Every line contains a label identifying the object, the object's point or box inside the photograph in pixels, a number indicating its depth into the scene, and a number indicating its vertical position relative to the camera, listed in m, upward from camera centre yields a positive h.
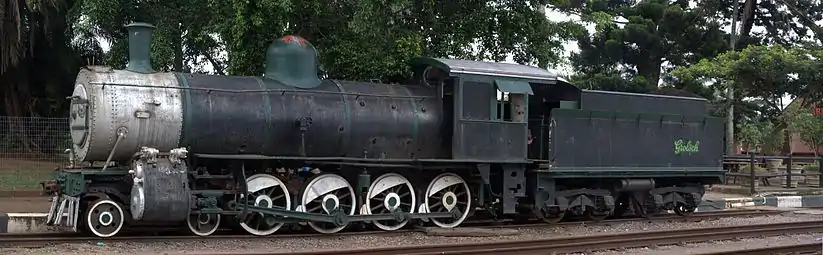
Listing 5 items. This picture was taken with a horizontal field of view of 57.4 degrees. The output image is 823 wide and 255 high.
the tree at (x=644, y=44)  31.12 +4.02
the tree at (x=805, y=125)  27.53 +0.53
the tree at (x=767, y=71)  22.39 +2.06
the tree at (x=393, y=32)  13.24 +1.95
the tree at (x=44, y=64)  21.72 +1.96
